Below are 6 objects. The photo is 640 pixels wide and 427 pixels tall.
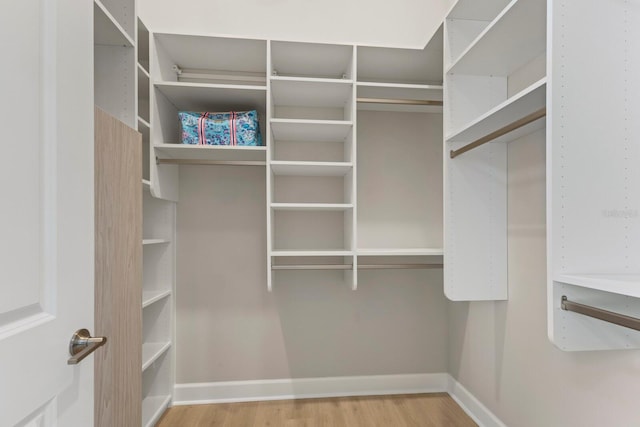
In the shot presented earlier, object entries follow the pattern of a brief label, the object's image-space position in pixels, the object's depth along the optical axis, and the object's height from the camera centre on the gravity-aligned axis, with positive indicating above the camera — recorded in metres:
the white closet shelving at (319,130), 2.02 +0.53
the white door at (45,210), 0.61 +0.00
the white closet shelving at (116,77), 1.65 +0.66
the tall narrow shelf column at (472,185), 1.86 +0.15
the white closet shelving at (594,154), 1.08 +0.19
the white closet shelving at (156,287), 2.09 -0.49
